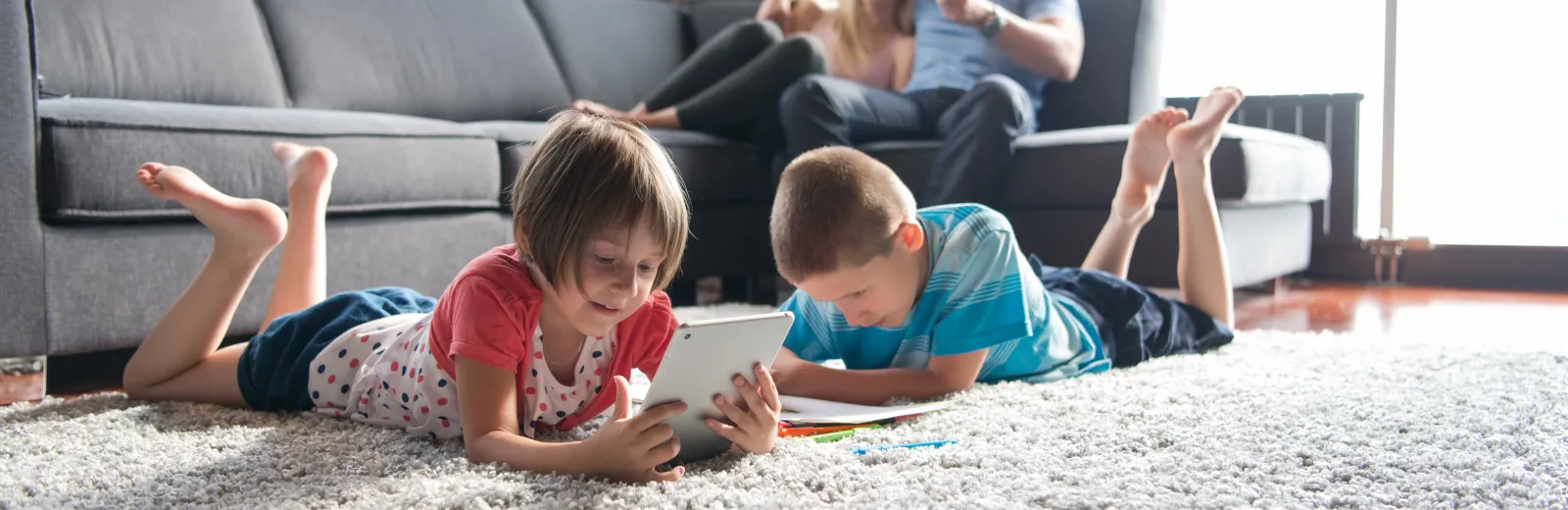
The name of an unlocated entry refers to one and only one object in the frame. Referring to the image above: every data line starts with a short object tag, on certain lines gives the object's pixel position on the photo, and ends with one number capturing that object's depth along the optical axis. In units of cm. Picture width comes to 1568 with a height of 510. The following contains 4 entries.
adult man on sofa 205
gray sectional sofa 131
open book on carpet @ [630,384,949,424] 104
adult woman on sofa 225
